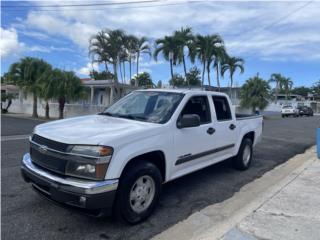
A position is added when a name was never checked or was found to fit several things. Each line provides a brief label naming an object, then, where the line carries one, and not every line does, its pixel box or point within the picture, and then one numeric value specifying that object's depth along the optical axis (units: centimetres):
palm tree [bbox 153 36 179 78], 2476
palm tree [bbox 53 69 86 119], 1632
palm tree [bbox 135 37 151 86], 2681
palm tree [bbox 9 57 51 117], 1823
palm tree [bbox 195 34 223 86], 2593
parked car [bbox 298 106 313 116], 3546
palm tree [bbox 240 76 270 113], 2607
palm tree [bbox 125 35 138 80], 2612
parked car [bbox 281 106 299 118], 3269
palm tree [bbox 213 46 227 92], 2652
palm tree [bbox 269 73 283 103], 5684
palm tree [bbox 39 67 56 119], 1621
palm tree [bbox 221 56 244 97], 2984
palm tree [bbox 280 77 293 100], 5775
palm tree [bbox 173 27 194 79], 2497
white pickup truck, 279
